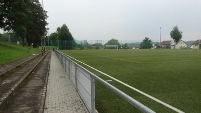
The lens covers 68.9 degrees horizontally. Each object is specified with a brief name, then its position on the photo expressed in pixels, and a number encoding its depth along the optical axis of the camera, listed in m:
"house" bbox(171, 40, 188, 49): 75.48
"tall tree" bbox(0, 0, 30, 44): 23.82
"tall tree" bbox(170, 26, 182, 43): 74.12
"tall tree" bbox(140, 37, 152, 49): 62.07
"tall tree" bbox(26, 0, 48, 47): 39.95
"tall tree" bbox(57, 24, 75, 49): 57.93
